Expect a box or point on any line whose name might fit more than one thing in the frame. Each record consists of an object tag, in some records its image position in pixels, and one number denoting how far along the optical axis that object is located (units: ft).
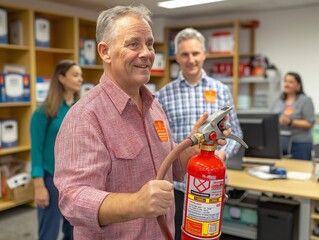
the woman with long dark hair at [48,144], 7.38
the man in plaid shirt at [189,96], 6.58
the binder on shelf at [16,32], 12.45
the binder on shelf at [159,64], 18.16
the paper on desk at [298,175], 7.94
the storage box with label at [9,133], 11.84
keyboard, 9.35
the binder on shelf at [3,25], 11.50
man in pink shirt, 2.67
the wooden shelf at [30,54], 12.22
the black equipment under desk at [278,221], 7.71
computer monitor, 8.39
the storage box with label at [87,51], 14.65
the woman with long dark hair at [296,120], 12.92
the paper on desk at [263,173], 7.97
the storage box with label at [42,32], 12.63
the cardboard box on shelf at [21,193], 12.07
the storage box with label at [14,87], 11.62
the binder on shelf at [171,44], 18.58
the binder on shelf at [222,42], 16.85
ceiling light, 14.55
